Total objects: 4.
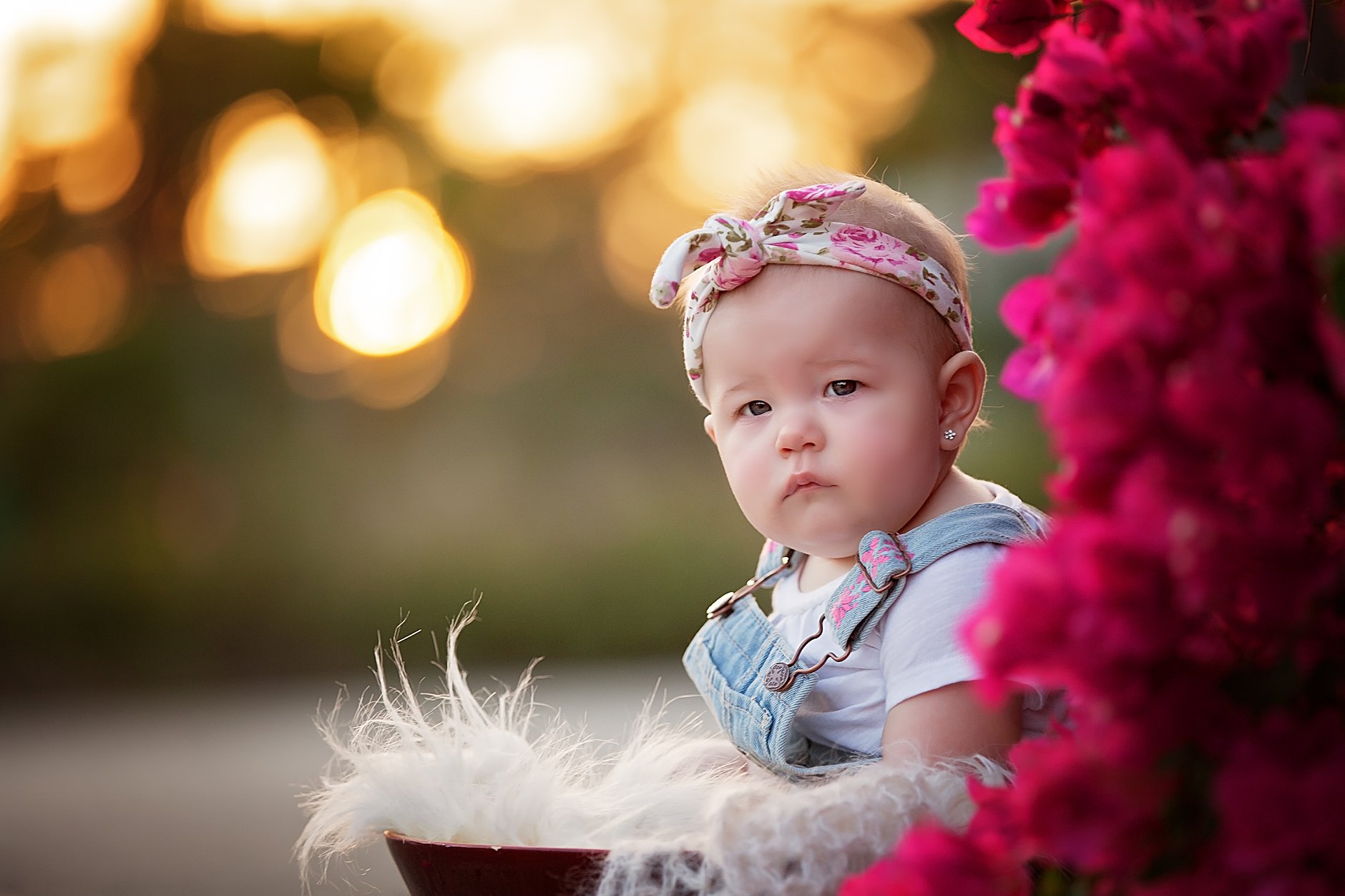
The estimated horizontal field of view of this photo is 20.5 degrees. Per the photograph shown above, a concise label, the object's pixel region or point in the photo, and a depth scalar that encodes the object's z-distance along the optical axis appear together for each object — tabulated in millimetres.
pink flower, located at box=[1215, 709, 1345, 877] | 1197
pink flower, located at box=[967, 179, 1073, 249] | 1453
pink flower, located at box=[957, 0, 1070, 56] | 1506
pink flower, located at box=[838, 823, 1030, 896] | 1421
